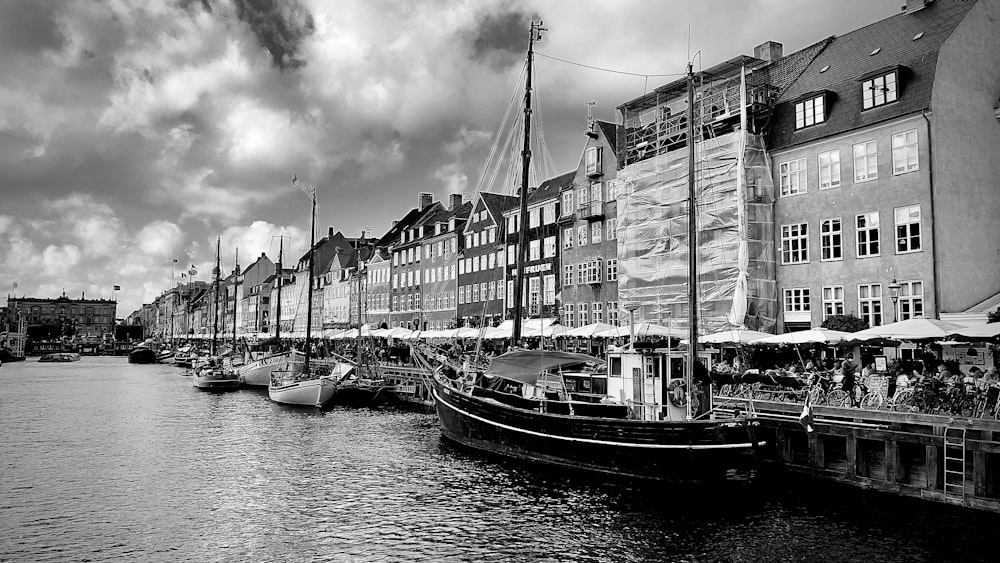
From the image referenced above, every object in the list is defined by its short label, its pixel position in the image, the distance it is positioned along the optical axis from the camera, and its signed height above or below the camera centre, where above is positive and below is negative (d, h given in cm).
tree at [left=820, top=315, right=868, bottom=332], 3212 +29
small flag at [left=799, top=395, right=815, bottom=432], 2188 -257
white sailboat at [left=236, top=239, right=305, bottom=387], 6894 -337
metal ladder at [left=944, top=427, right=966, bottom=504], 1980 -368
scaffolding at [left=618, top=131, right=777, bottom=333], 3809 +524
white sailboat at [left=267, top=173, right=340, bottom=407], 4897 -377
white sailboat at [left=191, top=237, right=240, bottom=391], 6800 -440
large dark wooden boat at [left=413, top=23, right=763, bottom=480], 2253 -295
